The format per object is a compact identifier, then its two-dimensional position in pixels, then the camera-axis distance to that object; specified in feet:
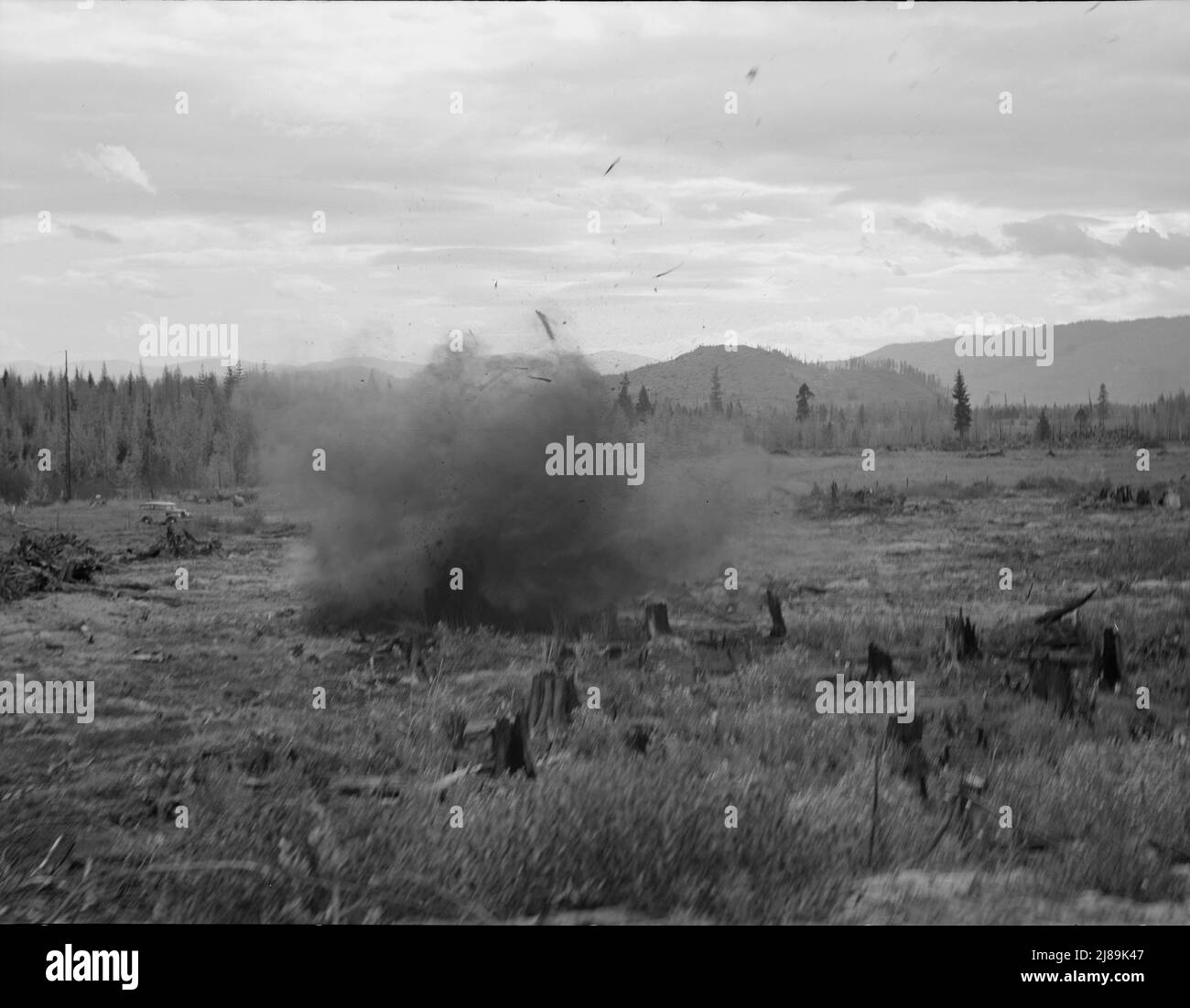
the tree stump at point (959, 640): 27.04
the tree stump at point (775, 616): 27.66
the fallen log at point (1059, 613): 27.71
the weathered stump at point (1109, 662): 26.53
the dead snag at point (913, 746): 23.98
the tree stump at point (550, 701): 24.98
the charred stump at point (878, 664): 26.63
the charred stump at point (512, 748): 23.86
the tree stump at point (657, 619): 27.02
